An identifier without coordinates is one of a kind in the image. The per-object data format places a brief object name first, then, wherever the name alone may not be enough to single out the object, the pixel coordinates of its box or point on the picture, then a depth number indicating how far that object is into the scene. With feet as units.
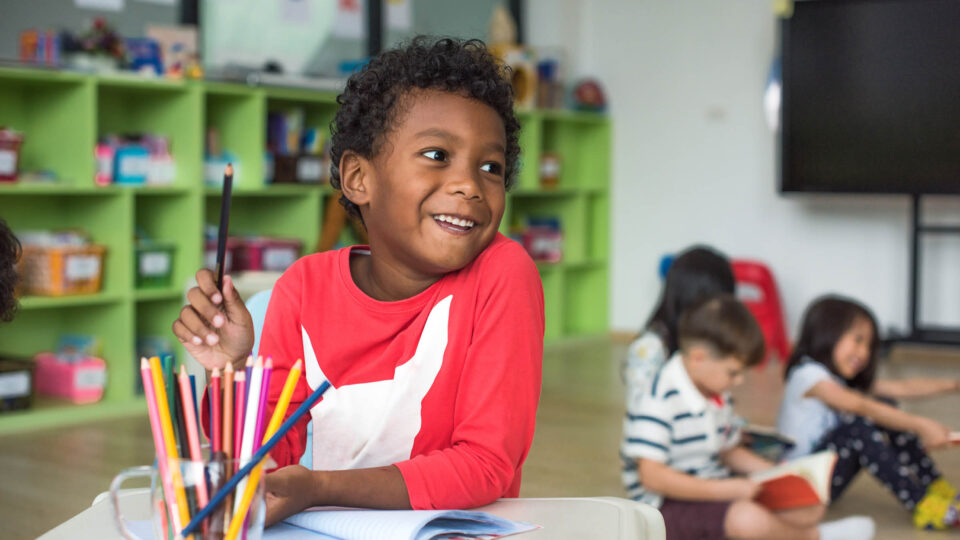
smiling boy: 3.04
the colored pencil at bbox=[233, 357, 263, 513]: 2.08
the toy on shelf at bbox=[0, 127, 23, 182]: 10.82
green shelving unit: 11.50
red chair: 16.40
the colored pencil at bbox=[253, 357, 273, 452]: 2.09
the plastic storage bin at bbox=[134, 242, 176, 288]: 12.21
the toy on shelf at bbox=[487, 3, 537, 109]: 16.71
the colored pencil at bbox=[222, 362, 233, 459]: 2.08
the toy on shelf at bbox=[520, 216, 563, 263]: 17.46
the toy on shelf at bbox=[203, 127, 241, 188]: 12.90
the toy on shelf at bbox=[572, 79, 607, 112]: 18.19
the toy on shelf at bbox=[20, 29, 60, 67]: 11.39
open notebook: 2.34
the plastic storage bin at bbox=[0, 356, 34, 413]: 10.78
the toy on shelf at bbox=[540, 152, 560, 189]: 17.72
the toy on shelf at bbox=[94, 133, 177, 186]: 11.92
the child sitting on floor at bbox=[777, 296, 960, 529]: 7.64
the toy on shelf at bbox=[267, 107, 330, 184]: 13.60
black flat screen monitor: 14.82
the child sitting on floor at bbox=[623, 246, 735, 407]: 8.11
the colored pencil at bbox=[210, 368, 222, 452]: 2.10
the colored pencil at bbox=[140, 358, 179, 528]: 2.00
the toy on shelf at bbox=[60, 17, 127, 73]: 11.60
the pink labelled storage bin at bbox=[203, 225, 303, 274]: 13.08
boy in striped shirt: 6.22
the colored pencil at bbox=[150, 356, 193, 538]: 1.98
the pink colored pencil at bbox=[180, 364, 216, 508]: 2.07
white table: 2.43
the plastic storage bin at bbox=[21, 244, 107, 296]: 11.29
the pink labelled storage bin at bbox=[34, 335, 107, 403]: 11.59
